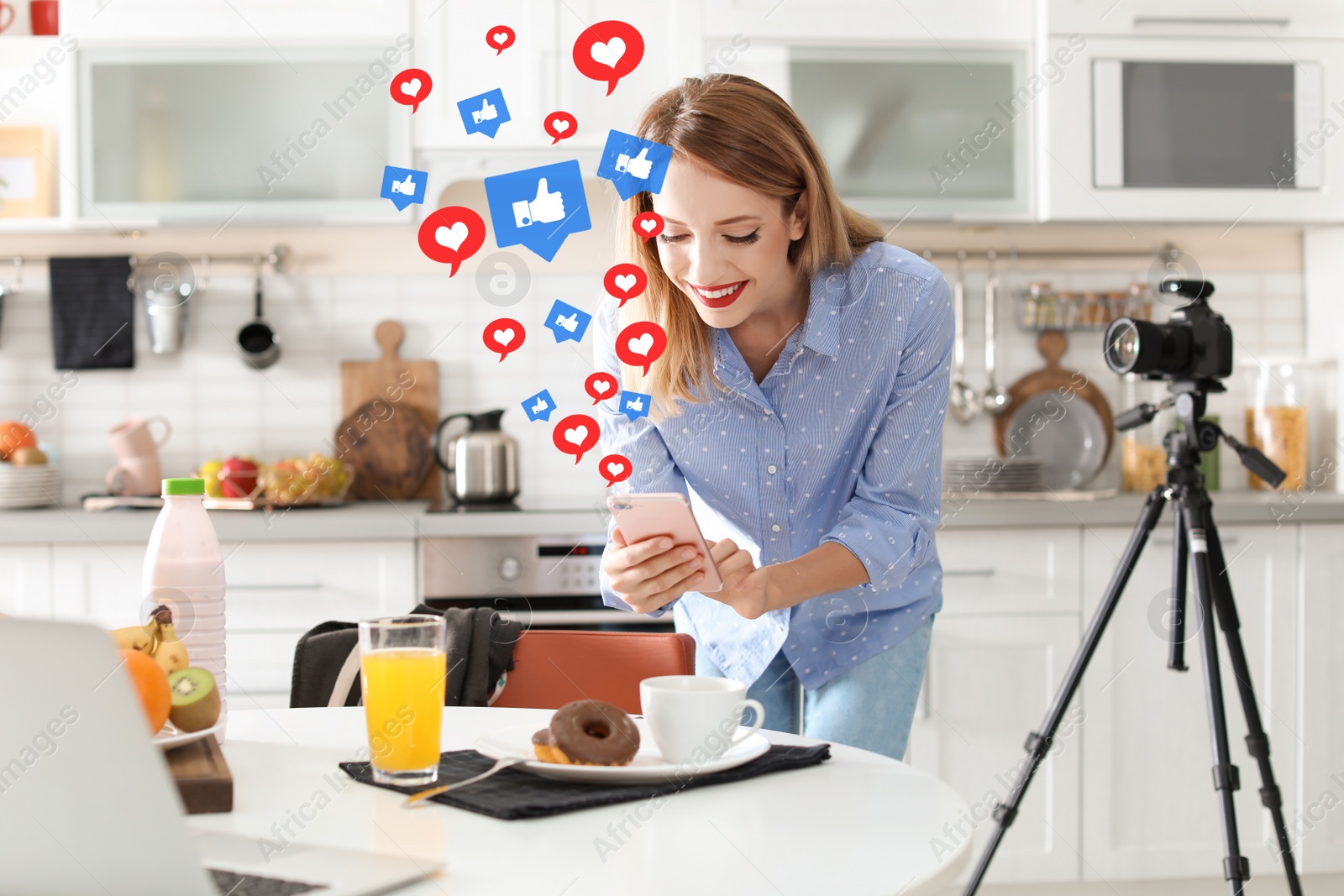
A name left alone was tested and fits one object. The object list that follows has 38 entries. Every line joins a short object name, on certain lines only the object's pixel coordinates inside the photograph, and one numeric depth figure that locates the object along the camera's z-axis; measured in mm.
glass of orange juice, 878
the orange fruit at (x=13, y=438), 2719
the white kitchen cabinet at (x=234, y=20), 2682
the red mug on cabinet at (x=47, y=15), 2900
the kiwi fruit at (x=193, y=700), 888
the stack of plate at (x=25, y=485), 2656
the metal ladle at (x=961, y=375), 3027
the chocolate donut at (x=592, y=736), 890
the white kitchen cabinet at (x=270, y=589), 2430
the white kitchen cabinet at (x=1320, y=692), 2561
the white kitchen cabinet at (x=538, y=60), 2686
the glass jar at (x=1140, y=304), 3029
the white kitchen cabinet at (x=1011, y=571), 2510
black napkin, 812
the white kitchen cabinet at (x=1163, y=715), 2525
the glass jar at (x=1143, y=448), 2924
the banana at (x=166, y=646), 914
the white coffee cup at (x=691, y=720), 909
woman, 1316
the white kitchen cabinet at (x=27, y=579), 2436
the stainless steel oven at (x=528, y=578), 2453
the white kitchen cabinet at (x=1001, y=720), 2504
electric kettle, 2668
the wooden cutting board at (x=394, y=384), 2984
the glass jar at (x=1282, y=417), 2891
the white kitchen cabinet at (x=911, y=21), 2717
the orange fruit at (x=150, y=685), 818
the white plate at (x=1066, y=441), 3039
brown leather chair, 1371
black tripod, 1817
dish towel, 2922
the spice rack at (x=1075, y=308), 3018
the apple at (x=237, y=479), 2611
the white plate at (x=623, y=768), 871
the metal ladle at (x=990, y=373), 3016
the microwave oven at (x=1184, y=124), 2723
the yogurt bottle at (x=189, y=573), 991
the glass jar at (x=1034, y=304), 3018
